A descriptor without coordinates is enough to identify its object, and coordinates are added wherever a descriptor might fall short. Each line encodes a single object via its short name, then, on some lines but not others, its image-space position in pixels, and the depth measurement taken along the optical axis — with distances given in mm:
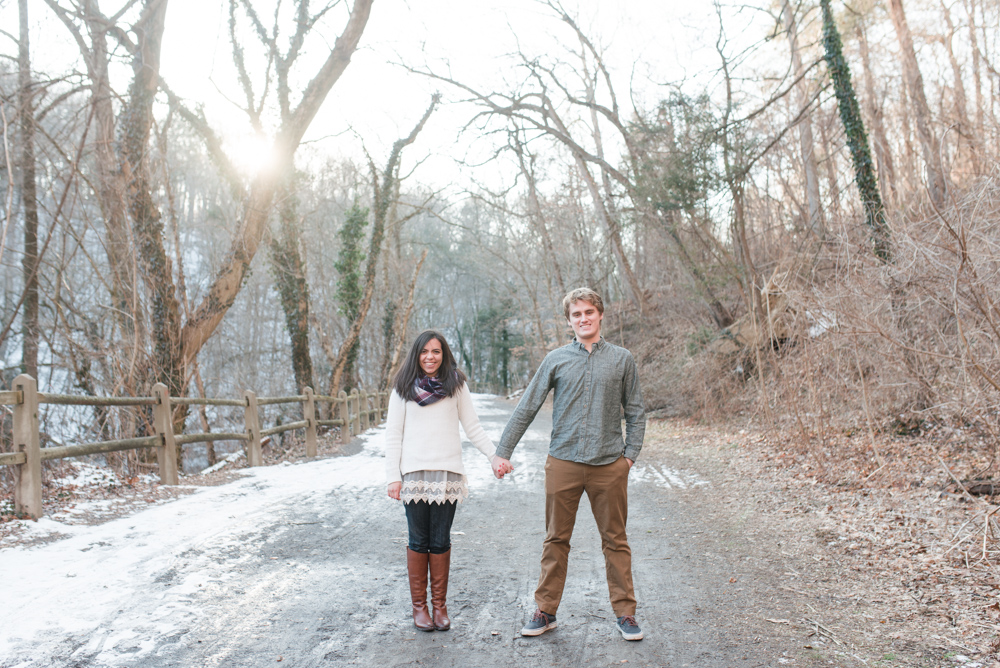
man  3422
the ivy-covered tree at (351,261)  19281
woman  3533
